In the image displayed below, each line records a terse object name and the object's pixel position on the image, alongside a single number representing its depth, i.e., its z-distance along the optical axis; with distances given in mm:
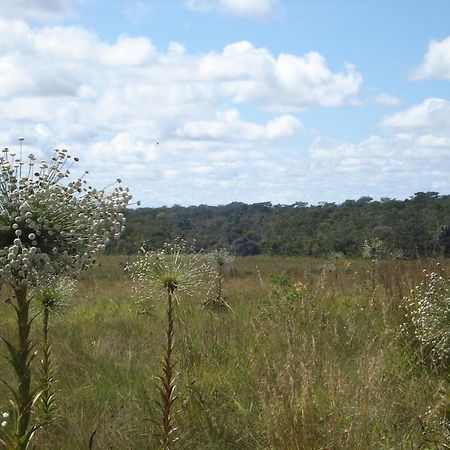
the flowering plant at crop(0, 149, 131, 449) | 3223
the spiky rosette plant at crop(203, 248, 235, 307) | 9930
